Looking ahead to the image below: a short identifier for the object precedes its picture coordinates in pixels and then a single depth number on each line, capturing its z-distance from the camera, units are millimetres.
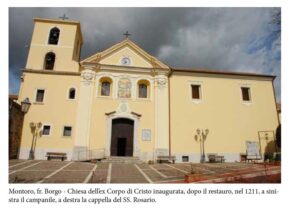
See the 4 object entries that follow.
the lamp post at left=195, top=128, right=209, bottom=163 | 13840
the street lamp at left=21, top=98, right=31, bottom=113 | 12727
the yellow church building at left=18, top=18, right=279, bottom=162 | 13008
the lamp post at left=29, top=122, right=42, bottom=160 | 12593
